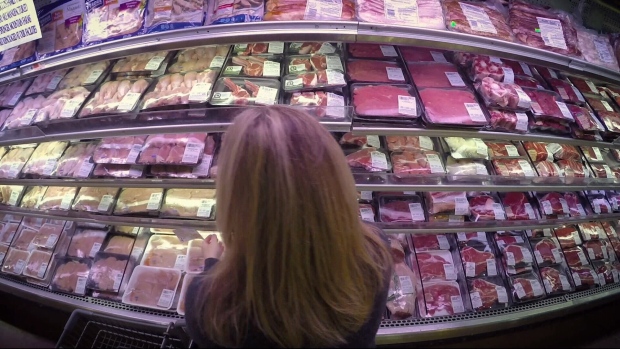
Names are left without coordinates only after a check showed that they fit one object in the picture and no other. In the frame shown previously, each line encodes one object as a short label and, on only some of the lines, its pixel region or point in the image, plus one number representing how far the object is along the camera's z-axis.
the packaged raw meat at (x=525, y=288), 2.25
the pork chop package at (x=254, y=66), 2.07
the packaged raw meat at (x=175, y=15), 1.70
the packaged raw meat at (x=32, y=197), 2.58
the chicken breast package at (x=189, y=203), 2.10
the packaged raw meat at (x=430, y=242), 2.34
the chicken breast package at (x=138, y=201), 2.18
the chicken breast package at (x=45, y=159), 2.40
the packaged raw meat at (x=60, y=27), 2.06
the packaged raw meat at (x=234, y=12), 1.67
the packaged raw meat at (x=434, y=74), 2.13
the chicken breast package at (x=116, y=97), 1.98
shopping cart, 1.55
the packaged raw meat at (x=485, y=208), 2.21
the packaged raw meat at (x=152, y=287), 2.07
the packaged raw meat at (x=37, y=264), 2.41
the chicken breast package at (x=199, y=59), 2.17
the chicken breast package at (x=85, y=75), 2.34
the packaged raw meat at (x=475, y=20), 1.78
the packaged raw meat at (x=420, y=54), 2.33
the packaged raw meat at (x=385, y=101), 1.83
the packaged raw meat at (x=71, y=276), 2.24
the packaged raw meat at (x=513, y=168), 2.25
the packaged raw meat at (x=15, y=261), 2.52
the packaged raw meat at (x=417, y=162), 2.06
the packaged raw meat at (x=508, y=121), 1.93
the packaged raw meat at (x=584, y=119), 2.21
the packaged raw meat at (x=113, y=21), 1.83
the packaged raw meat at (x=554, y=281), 2.40
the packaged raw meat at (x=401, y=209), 2.17
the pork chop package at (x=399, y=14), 1.64
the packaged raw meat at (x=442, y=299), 2.11
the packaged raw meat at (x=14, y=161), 2.51
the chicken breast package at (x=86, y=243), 2.37
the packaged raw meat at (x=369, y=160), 2.00
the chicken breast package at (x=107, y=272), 2.18
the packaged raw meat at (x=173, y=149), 2.00
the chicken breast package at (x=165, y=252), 2.23
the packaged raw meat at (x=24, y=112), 2.29
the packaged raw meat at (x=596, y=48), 2.16
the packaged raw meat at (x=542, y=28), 1.94
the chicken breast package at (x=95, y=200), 2.28
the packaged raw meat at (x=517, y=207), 2.35
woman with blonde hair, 0.96
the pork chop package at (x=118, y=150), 2.12
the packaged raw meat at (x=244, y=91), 1.84
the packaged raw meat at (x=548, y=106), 2.07
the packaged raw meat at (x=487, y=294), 2.15
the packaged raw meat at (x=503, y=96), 1.98
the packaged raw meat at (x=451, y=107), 1.84
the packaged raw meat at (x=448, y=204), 2.16
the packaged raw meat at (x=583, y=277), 2.54
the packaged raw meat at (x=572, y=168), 2.45
